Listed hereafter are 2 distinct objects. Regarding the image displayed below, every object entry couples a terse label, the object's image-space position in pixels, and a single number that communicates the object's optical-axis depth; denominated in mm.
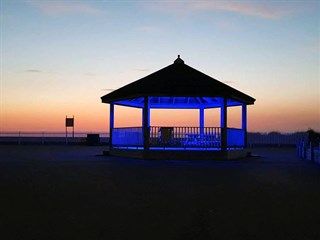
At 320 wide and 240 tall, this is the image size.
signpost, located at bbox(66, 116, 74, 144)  30128
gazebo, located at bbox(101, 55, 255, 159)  15688
